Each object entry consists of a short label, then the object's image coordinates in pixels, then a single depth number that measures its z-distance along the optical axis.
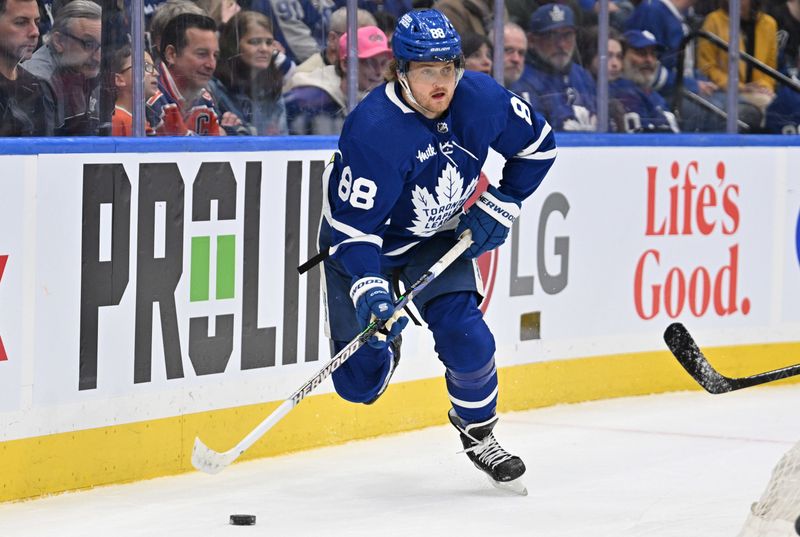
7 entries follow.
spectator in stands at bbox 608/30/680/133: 12.12
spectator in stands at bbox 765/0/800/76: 12.76
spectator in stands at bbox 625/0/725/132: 12.20
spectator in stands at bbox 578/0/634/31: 11.79
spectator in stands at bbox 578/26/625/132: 11.82
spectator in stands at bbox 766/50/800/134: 12.83
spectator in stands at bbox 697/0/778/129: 12.48
